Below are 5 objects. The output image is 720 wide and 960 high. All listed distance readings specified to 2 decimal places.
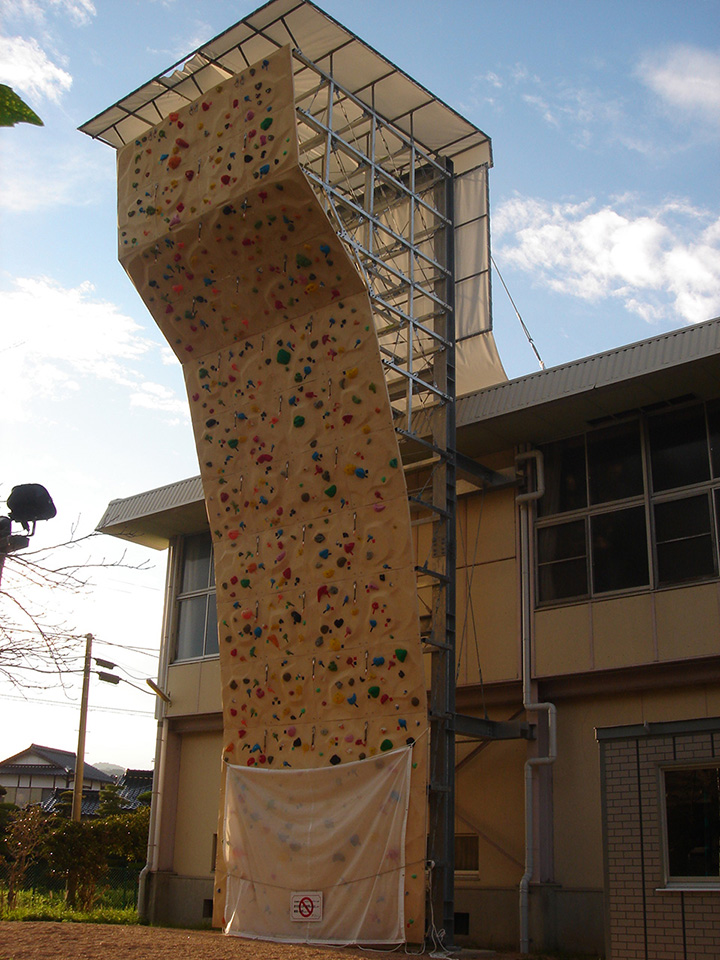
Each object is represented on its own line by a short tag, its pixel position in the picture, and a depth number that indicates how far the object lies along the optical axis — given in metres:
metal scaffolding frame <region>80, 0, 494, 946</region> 16.94
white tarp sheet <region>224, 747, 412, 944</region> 14.85
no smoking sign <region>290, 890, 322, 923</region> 15.26
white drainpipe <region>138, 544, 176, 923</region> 22.86
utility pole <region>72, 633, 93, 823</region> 27.97
